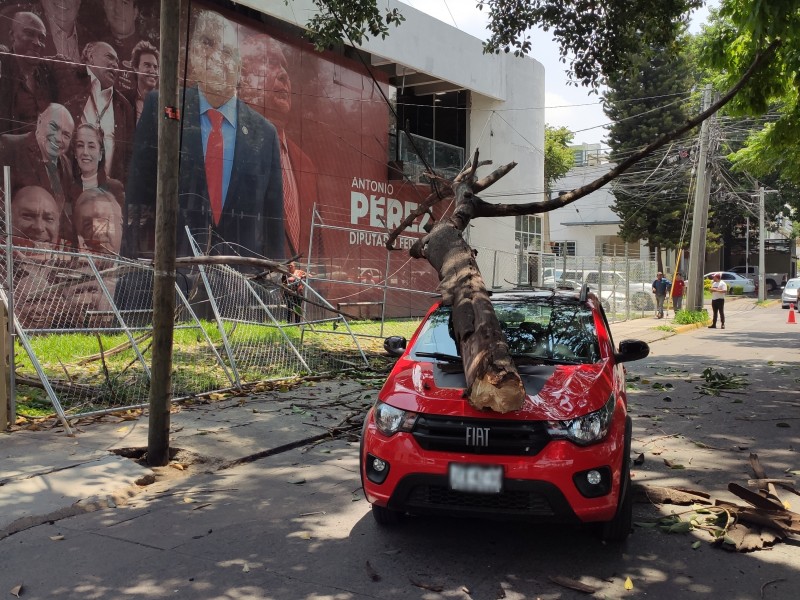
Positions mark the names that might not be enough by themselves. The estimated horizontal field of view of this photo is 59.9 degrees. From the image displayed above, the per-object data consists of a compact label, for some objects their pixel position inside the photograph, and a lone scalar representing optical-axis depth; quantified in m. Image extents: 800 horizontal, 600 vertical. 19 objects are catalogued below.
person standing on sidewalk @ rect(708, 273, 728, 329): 21.85
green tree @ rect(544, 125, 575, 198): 45.19
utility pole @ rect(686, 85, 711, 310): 23.08
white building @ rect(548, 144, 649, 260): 51.16
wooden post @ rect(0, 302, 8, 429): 7.09
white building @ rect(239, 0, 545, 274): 22.67
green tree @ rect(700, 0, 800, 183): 5.81
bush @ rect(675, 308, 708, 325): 23.56
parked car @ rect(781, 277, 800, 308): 31.80
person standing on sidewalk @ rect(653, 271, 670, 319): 26.75
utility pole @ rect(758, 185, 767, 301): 40.09
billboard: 13.33
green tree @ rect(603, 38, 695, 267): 39.78
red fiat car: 3.95
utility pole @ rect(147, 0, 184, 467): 6.29
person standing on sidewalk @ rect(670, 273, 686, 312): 27.91
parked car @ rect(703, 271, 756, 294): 46.47
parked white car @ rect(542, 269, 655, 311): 26.48
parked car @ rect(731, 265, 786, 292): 50.97
